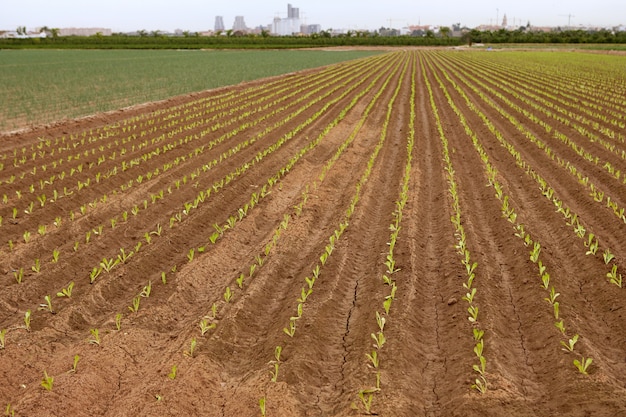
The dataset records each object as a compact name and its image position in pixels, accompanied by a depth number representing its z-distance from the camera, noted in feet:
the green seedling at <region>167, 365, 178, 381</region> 15.25
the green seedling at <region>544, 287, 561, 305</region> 19.01
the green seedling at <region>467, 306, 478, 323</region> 17.88
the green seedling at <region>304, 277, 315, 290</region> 20.42
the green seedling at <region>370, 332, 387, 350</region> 16.69
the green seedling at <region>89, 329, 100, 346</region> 16.93
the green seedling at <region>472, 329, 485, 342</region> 16.39
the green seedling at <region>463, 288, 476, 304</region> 19.06
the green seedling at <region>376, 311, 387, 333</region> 17.39
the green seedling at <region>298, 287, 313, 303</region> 19.64
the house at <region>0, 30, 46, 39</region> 466.62
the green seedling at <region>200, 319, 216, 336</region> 17.72
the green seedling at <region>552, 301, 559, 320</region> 17.98
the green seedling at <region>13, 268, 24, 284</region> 21.93
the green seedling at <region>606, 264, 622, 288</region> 20.53
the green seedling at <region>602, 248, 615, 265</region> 22.27
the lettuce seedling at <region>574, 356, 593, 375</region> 14.79
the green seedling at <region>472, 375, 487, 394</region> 14.32
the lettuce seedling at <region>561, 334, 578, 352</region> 15.97
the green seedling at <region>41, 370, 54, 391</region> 14.56
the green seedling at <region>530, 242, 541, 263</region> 22.45
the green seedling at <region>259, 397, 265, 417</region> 13.60
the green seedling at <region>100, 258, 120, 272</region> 22.68
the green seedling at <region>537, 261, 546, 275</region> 20.72
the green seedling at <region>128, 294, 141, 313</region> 19.29
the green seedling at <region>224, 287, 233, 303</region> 19.95
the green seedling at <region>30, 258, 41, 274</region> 22.51
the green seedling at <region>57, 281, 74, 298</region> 20.22
